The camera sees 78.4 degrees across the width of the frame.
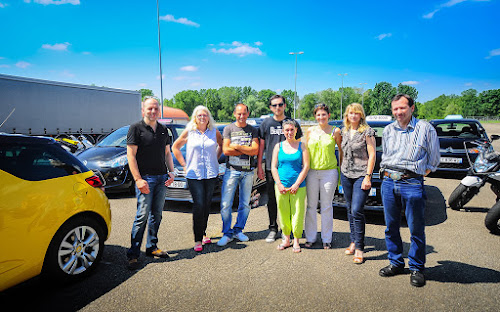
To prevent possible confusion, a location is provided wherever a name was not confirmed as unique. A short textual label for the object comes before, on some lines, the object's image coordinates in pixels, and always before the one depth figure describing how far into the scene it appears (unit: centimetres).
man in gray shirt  407
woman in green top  387
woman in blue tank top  388
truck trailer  1363
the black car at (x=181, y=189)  558
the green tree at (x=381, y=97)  8450
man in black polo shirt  340
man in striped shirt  304
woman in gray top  357
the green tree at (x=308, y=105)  10919
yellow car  246
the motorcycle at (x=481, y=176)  510
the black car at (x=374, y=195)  477
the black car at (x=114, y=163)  651
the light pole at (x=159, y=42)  1941
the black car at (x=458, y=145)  837
